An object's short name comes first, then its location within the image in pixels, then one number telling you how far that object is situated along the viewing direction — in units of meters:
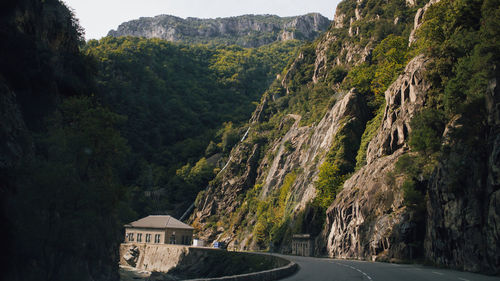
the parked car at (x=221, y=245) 74.56
